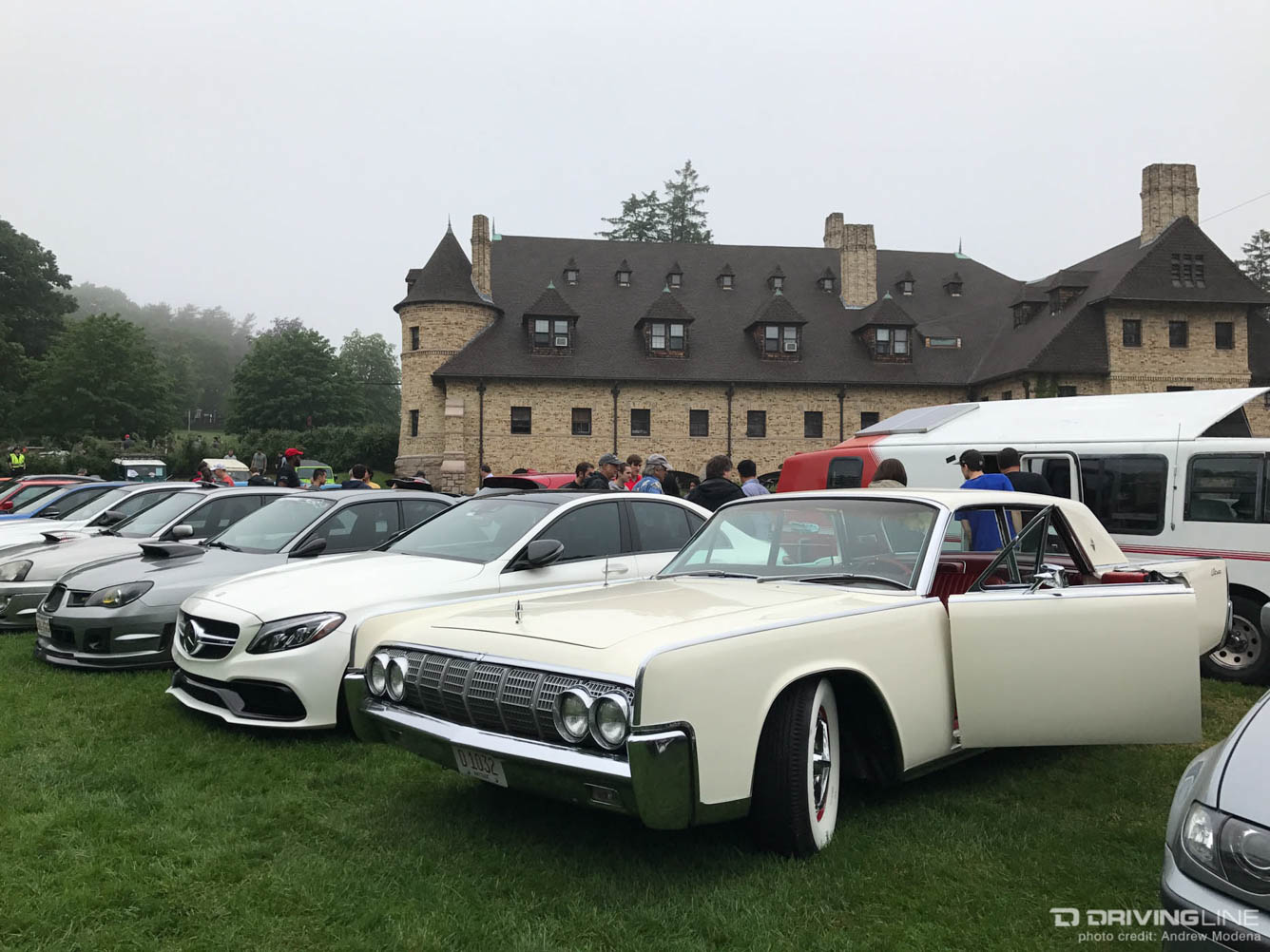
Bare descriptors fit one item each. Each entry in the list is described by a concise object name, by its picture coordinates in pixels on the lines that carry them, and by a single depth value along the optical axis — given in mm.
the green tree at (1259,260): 63750
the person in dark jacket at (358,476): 12292
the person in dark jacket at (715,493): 9516
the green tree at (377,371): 93000
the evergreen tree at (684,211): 59750
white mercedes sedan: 5547
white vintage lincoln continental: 3289
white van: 7832
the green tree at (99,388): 51000
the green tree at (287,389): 67500
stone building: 36406
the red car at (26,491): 16125
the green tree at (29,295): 54469
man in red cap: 15000
